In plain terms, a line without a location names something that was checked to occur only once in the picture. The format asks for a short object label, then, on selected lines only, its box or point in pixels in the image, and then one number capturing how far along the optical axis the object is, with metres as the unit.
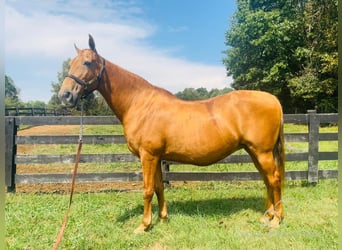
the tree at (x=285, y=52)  18.12
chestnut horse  3.40
